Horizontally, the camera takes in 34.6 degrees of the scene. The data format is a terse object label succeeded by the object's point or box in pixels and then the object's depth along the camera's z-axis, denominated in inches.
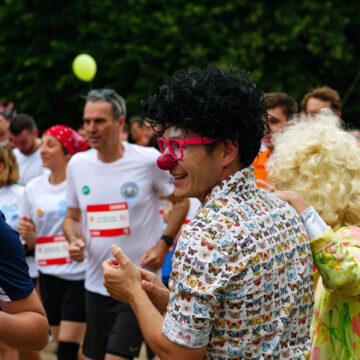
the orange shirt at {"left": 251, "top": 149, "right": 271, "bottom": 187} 183.3
